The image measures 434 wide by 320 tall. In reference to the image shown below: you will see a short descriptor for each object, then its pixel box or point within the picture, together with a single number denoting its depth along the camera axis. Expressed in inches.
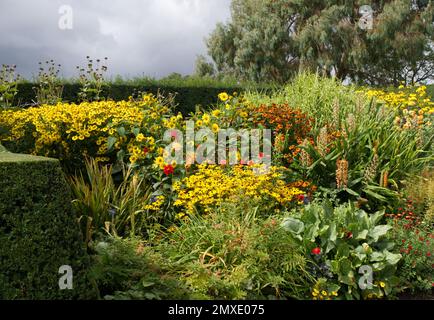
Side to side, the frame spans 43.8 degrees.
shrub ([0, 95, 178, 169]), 254.2
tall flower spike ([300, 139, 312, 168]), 237.1
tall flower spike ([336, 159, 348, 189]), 219.1
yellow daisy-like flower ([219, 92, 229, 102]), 267.1
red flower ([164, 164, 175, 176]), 220.8
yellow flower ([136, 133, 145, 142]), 238.8
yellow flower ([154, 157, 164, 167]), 222.8
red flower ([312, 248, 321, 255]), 169.2
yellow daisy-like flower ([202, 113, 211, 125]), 250.1
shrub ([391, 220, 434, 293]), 182.4
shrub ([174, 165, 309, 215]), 200.7
